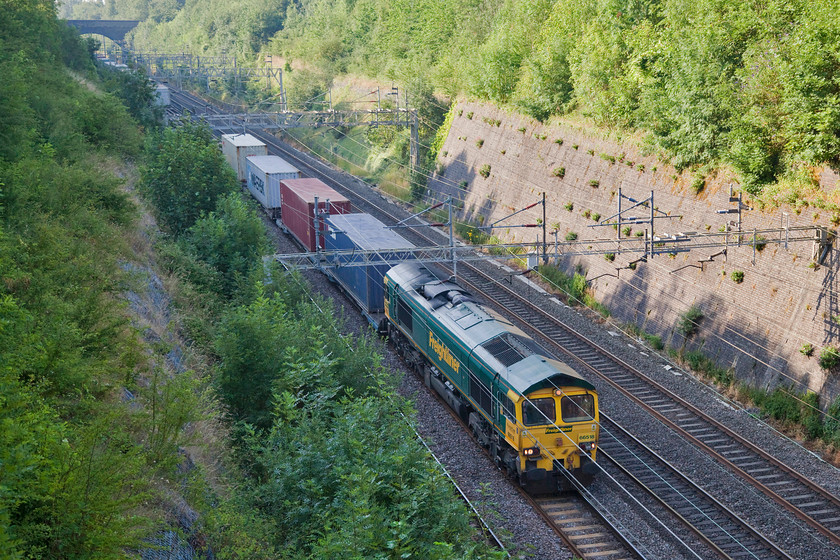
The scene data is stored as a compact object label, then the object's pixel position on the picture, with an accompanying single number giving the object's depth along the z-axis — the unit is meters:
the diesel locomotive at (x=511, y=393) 14.36
